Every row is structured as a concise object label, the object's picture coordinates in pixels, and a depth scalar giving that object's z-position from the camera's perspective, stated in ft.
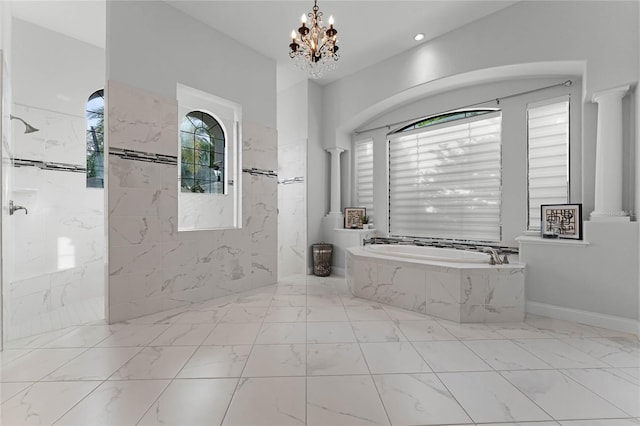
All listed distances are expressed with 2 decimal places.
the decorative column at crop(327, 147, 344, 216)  16.20
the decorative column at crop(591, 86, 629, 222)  8.40
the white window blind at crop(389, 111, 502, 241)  11.75
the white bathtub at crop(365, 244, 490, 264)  9.87
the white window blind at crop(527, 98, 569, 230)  10.07
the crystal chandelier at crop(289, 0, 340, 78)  7.72
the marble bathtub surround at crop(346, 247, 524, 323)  8.72
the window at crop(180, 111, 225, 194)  12.28
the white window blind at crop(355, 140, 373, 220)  15.93
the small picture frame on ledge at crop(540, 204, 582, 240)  9.05
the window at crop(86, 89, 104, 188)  12.07
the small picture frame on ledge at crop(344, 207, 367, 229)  15.51
